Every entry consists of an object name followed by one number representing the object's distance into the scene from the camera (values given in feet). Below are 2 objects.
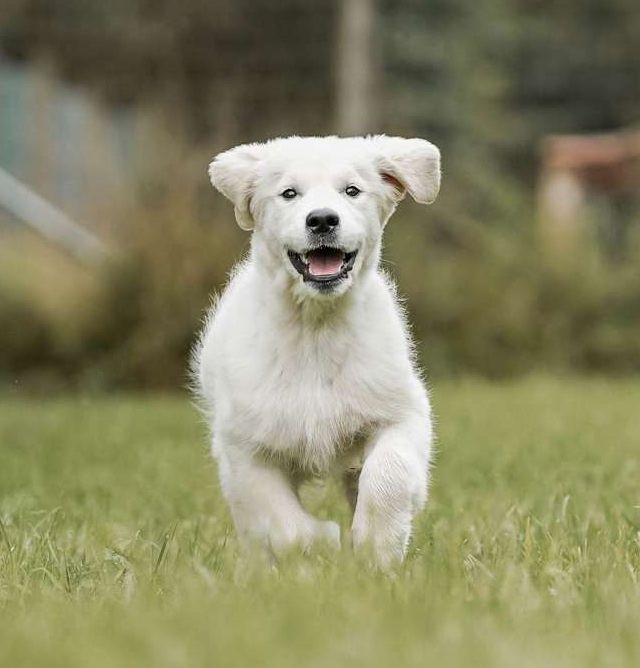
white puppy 25.31
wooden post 102.89
